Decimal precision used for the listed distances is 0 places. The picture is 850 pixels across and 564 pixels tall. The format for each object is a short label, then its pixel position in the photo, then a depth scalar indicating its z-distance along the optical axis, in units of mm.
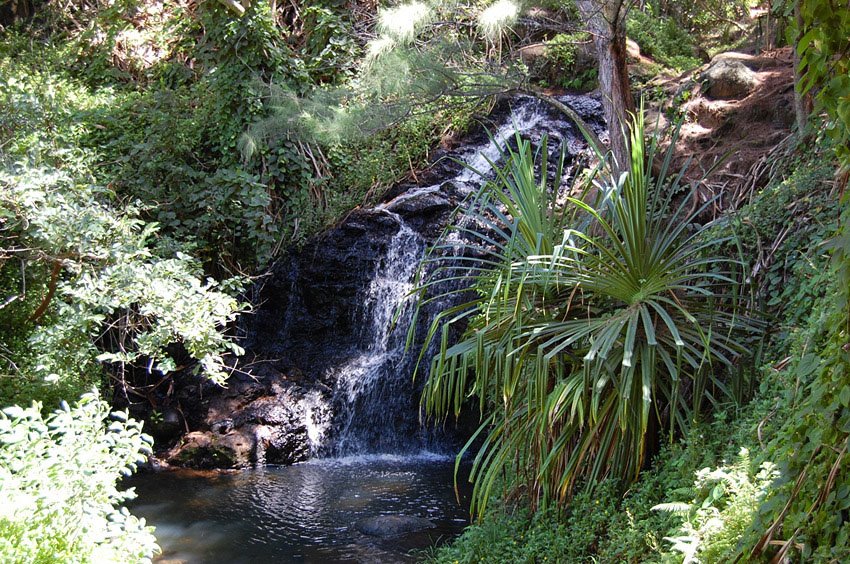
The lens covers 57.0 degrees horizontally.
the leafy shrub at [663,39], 11480
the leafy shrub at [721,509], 3162
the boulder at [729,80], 8141
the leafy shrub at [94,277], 5961
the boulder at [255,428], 8141
